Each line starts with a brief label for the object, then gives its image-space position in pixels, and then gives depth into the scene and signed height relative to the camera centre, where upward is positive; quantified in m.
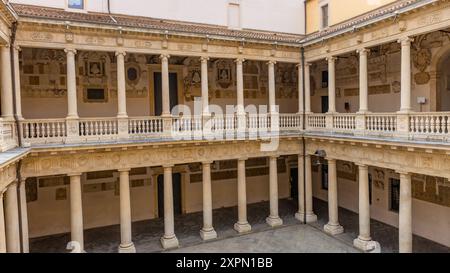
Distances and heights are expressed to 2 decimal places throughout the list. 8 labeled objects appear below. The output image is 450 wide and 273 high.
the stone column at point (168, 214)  13.99 -4.01
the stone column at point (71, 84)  12.17 +1.39
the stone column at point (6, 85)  10.76 +1.23
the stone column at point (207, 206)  14.86 -3.89
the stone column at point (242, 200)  15.70 -3.85
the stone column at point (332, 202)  15.18 -3.91
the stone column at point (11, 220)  9.95 -2.90
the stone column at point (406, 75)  11.58 +1.41
